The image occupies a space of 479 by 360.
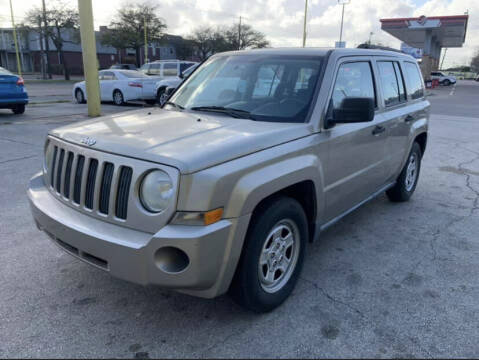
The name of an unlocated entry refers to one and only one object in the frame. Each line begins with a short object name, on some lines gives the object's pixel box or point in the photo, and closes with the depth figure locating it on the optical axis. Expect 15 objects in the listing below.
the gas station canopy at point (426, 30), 43.16
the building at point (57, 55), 59.72
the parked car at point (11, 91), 11.09
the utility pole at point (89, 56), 10.77
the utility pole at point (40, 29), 40.09
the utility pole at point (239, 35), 59.59
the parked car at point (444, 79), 52.91
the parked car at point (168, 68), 17.22
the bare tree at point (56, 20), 40.09
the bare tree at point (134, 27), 47.72
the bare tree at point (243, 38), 59.72
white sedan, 15.61
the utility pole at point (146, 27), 46.22
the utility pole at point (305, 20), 33.59
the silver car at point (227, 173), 2.27
